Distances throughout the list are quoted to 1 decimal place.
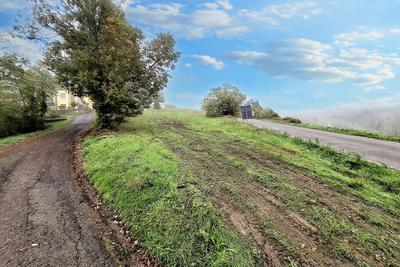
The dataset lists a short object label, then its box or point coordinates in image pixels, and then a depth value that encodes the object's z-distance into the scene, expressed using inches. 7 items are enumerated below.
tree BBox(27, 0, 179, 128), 739.4
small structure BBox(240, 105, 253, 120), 975.0
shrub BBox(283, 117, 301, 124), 1086.1
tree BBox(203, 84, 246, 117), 1330.0
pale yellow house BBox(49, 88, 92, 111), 2722.9
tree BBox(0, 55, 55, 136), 950.4
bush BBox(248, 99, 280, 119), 1311.4
